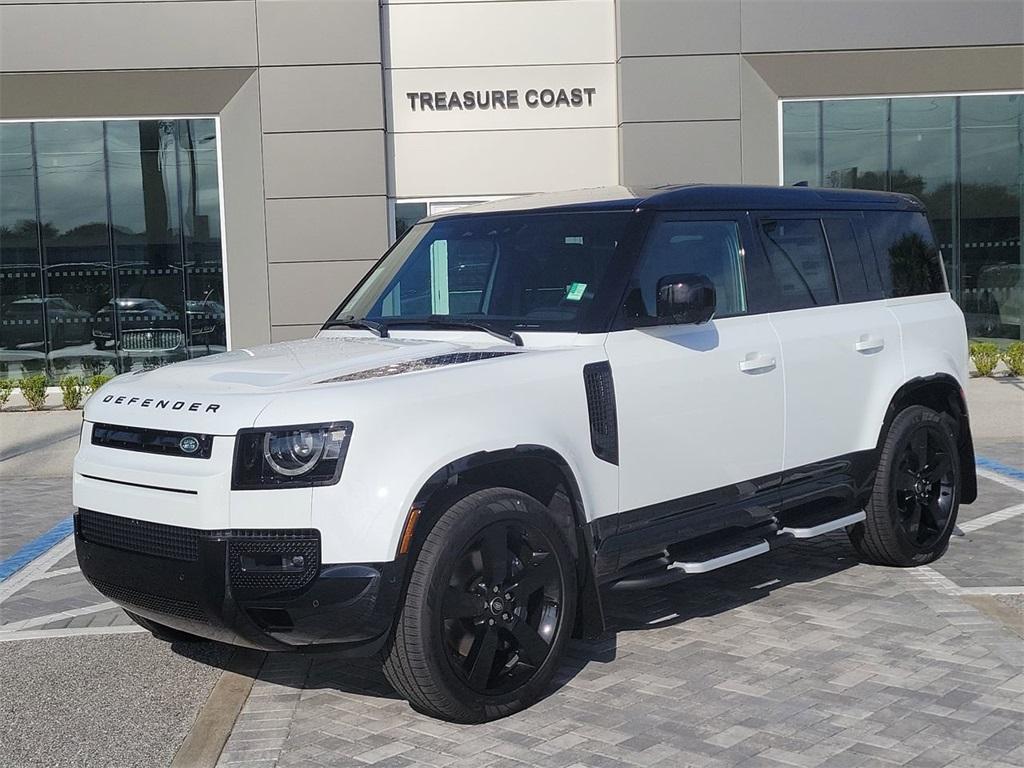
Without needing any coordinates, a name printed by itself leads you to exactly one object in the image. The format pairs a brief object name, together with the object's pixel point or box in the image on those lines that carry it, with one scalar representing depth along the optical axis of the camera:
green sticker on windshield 5.05
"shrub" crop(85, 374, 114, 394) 15.40
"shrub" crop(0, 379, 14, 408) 15.38
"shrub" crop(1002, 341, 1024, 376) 15.61
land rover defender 4.04
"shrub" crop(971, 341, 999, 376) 15.56
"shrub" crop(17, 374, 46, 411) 15.27
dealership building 16.41
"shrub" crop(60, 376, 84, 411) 15.25
